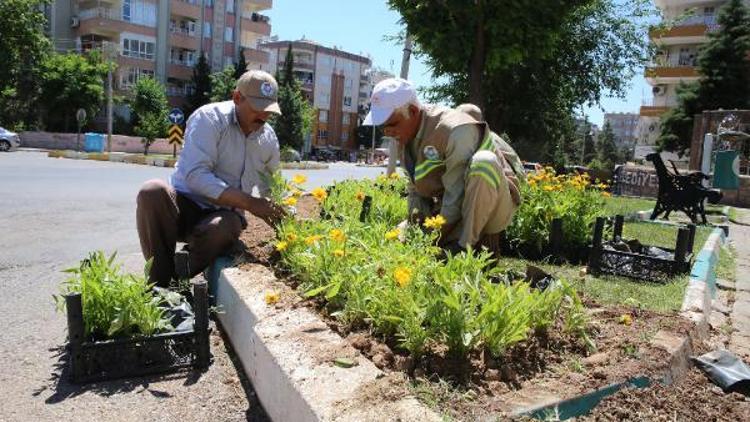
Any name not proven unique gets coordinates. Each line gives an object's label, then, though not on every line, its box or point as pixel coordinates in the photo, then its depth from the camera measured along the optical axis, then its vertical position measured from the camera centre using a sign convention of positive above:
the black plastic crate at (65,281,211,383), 2.47 -1.00
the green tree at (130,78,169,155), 44.69 +1.67
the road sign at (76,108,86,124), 32.99 +0.15
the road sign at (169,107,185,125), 27.14 +0.45
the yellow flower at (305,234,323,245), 2.81 -0.48
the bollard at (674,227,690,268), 4.74 -0.63
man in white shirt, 3.48 -0.35
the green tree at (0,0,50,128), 34.78 +3.58
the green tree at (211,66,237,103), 50.72 +3.98
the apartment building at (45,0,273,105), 51.09 +8.11
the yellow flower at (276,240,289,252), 2.93 -0.54
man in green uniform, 3.47 -0.08
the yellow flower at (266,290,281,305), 2.61 -0.73
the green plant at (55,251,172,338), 2.56 -0.79
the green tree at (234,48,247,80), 56.88 +6.32
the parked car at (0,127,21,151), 30.45 -1.41
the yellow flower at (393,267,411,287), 2.13 -0.47
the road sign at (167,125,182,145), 28.38 -0.35
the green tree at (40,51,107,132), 42.69 +2.11
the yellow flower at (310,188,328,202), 3.57 -0.33
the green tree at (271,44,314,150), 57.34 +1.66
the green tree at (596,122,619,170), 86.00 +2.61
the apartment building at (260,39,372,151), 88.56 +7.62
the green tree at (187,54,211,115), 55.03 +4.29
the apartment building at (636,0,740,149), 52.94 +10.36
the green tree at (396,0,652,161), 9.00 +2.02
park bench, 10.31 -0.42
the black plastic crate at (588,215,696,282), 4.75 -0.78
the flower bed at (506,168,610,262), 5.46 -0.60
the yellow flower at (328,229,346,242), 2.64 -0.42
